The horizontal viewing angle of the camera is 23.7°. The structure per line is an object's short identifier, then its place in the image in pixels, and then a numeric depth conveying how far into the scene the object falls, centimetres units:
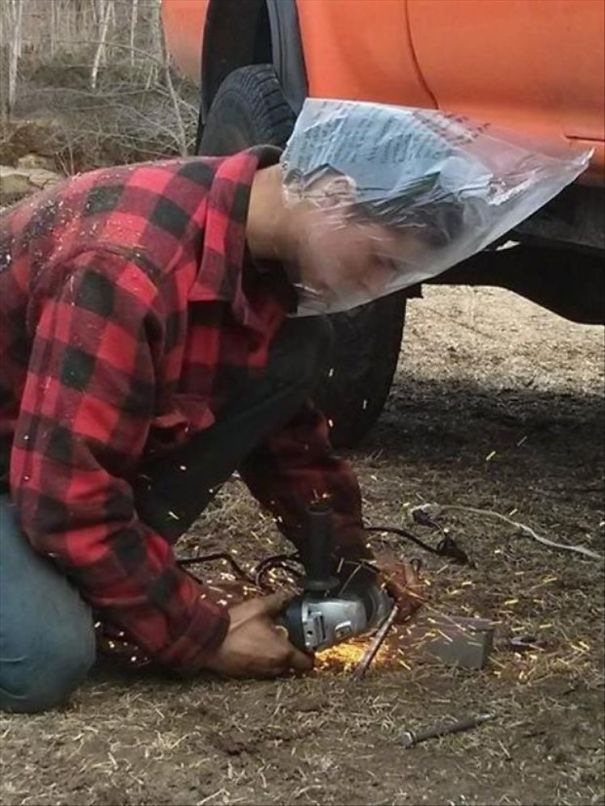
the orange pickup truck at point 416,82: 264
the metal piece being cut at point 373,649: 260
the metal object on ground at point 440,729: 233
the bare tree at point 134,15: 934
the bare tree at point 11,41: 954
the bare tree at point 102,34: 946
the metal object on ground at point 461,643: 266
